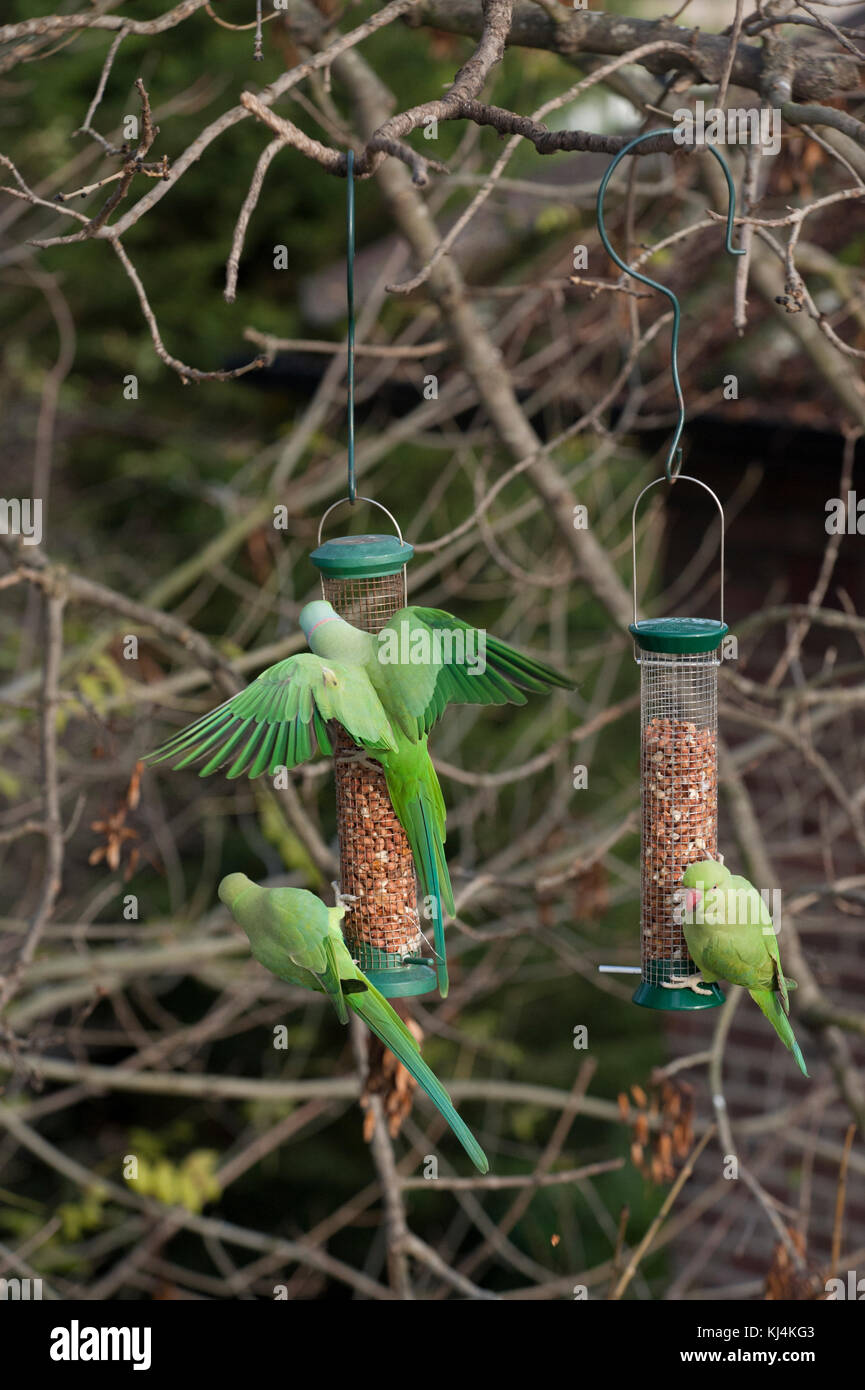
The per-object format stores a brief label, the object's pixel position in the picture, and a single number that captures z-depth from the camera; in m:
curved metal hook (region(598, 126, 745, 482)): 4.36
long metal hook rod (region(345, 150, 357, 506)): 4.37
